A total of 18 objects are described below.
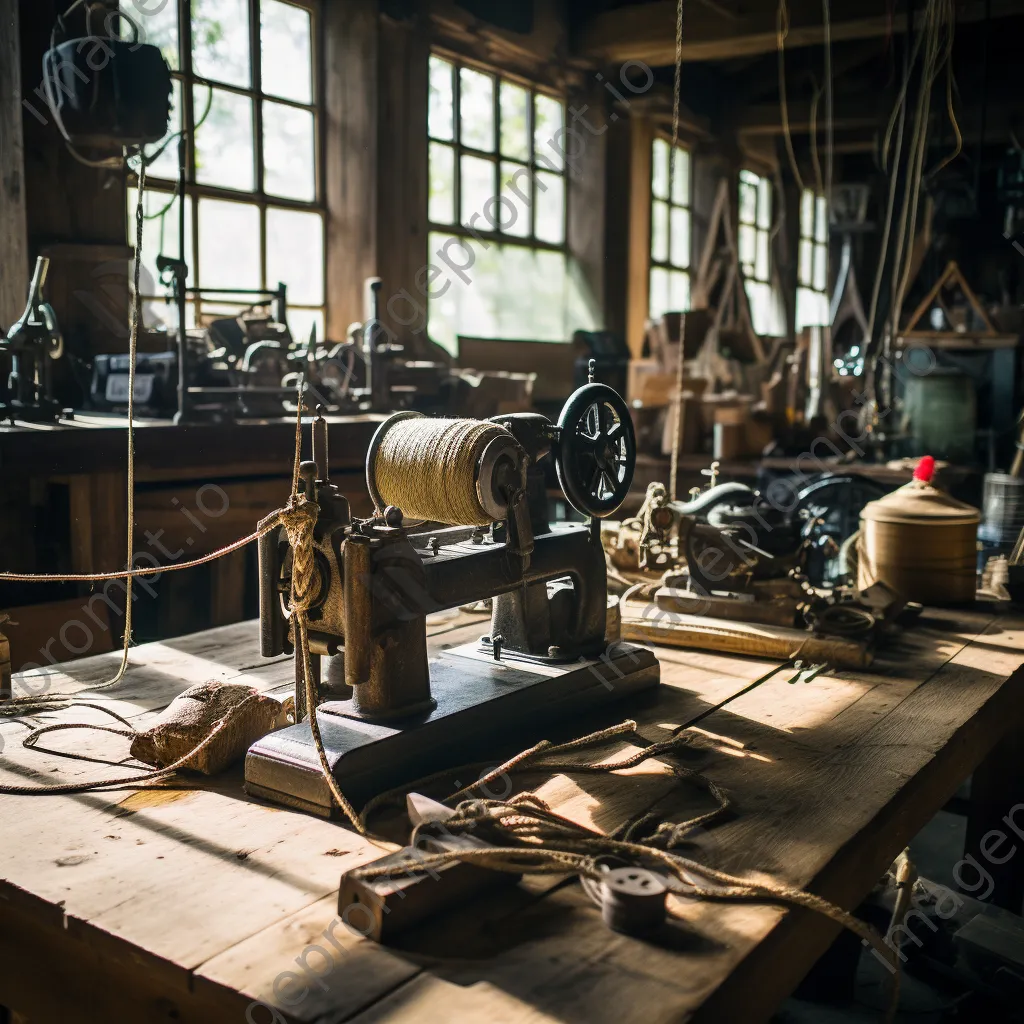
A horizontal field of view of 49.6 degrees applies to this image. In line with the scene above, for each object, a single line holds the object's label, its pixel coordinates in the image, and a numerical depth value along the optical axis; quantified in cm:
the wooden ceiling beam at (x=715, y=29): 715
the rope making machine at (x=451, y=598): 172
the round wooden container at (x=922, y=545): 300
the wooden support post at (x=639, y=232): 915
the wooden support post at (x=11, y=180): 432
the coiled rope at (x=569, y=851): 137
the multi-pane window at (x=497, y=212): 705
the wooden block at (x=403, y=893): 129
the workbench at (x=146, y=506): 371
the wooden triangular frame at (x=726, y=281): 833
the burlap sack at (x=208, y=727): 179
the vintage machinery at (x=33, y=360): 387
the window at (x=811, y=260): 1392
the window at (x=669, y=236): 986
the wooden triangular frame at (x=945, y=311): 764
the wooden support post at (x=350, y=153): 611
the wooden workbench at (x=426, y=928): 119
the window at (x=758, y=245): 1215
